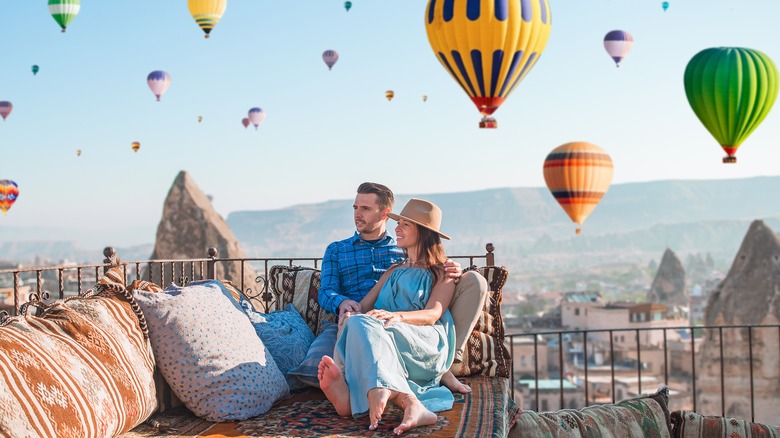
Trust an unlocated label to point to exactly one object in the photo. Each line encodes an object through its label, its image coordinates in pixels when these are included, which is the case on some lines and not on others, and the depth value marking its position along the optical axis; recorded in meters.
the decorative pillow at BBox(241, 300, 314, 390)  3.73
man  4.22
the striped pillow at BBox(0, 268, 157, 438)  2.41
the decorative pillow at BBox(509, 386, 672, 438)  3.82
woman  3.20
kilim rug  3.04
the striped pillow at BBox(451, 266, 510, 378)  4.03
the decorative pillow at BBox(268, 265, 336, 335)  4.27
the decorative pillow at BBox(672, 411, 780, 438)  4.14
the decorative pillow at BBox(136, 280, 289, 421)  3.21
